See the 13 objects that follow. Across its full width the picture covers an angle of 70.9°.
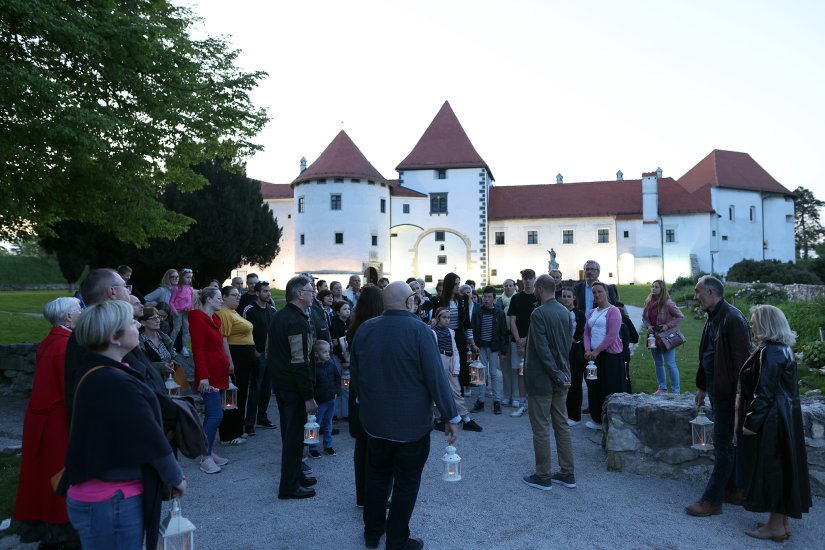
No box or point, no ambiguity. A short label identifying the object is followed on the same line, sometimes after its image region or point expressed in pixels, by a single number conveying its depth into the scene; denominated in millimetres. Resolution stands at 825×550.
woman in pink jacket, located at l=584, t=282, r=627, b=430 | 7230
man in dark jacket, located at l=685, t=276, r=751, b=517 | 4680
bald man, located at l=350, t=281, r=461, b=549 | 3969
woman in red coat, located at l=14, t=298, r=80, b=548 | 3738
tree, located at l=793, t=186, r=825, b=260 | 75500
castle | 41250
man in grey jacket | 5387
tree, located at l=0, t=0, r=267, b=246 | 7523
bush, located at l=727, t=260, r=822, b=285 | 32812
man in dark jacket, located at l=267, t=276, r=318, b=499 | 5055
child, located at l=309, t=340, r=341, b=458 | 5820
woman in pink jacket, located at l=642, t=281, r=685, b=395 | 8391
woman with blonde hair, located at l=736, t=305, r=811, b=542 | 4211
